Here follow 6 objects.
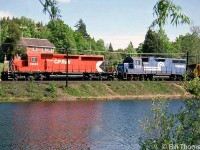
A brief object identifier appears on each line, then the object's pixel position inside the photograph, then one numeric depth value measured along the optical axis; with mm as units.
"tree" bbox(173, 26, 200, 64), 87181
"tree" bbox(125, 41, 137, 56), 139875
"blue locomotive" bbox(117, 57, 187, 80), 56844
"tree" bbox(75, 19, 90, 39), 153775
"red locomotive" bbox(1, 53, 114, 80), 48219
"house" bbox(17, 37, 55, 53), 96962
